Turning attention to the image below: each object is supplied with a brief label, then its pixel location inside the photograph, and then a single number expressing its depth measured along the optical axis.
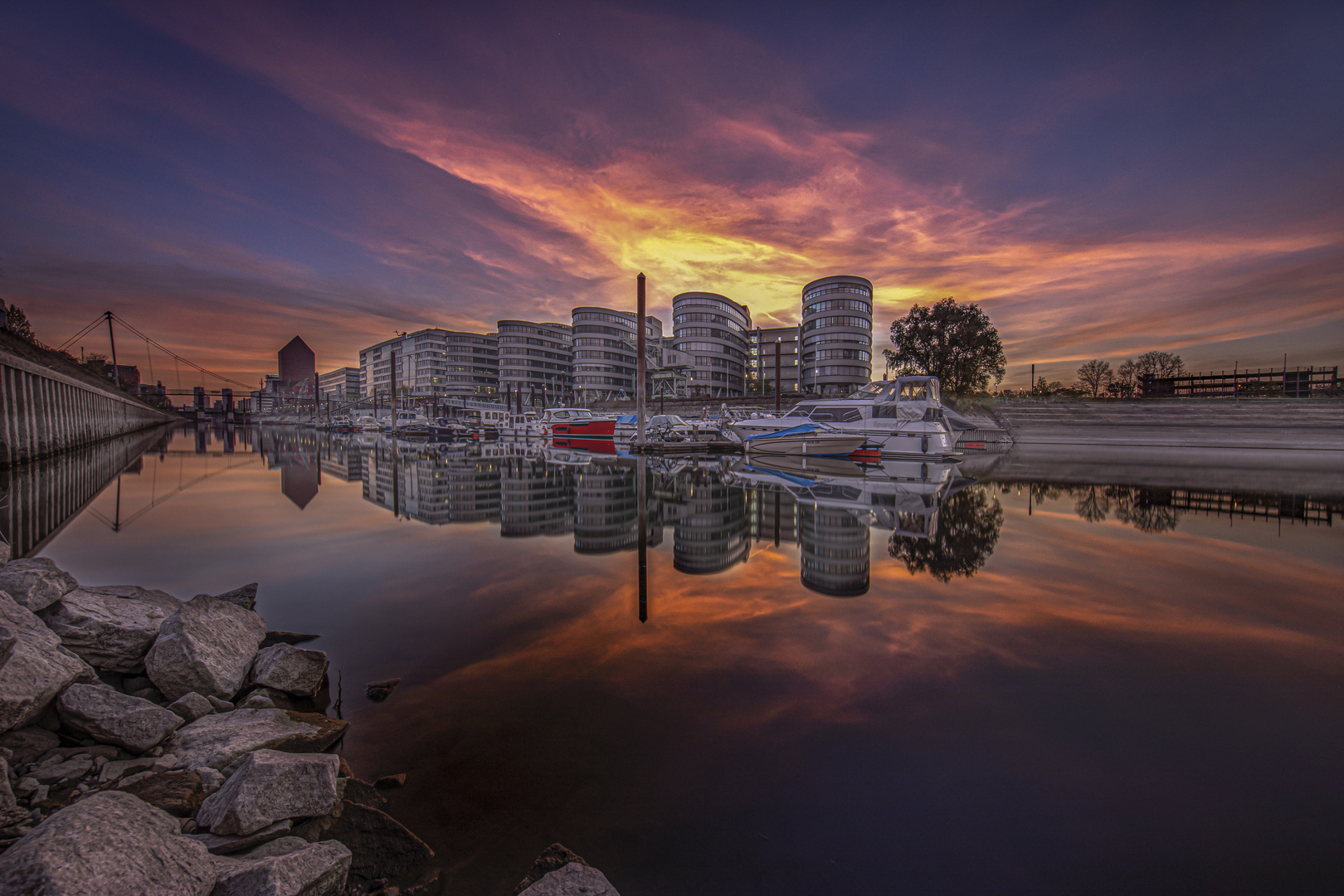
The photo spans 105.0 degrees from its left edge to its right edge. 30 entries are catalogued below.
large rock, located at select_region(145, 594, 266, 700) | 3.75
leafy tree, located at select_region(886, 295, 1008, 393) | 52.38
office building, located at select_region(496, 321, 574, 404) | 127.25
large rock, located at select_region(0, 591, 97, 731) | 2.90
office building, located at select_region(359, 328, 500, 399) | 140.88
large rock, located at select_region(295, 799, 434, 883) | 2.49
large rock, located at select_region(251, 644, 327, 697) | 4.01
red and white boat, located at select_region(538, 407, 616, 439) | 41.69
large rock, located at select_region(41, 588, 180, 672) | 3.83
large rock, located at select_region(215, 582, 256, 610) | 5.25
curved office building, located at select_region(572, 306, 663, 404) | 108.50
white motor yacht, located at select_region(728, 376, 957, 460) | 30.28
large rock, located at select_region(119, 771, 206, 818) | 2.58
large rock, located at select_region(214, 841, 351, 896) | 2.07
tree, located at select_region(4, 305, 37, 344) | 32.97
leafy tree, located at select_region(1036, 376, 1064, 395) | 77.71
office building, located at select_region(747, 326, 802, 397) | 127.50
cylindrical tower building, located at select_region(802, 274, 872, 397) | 86.81
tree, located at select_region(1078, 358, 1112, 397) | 78.81
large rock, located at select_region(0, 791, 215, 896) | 1.84
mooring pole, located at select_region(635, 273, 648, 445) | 28.80
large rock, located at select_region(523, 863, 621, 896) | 2.21
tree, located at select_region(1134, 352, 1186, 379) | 72.62
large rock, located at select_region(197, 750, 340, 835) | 2.42
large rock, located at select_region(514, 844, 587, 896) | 2.40
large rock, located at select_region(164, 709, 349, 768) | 3.05
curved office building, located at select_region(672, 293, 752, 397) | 95.12
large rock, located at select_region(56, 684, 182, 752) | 3.04
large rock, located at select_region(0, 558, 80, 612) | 3.86
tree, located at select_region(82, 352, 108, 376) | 90.03
